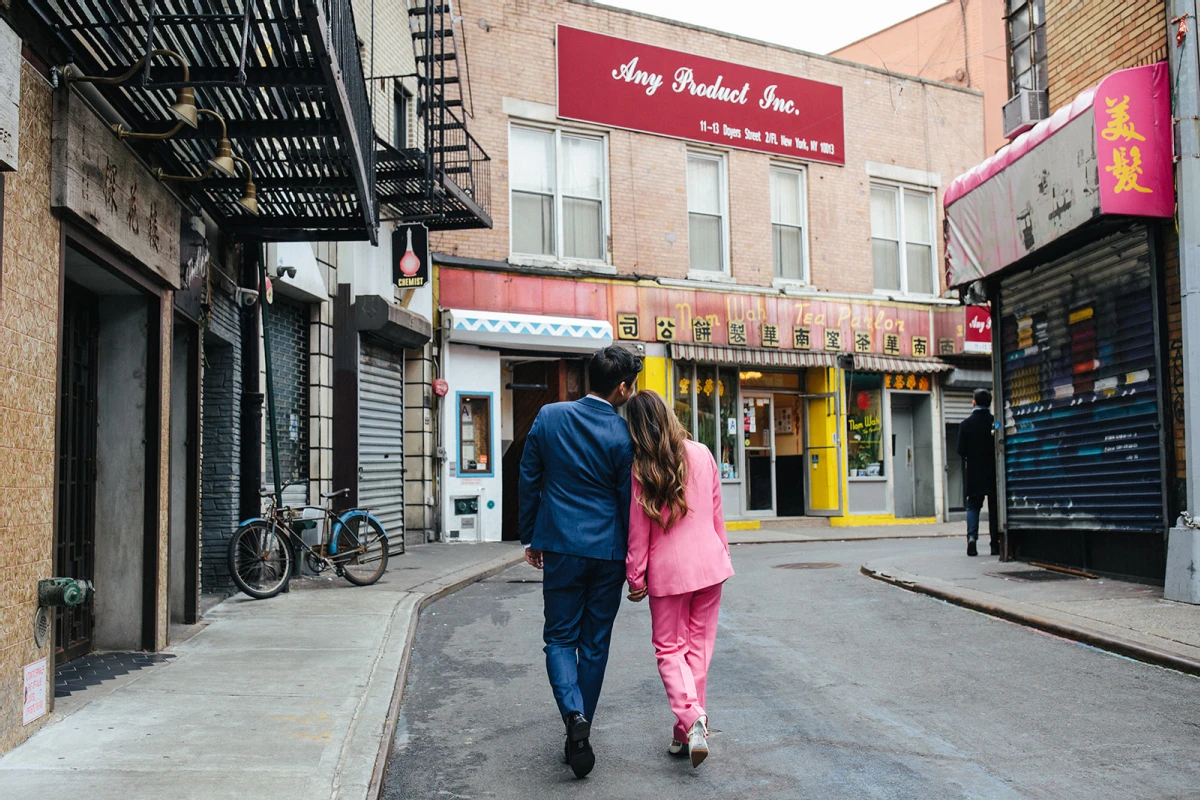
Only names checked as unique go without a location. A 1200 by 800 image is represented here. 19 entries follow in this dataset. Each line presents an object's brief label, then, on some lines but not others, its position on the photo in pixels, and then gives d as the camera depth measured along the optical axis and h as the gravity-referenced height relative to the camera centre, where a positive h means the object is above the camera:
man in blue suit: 4.68 -0.26
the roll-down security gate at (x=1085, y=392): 9.17 +0.61
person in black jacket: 12.28 -0.08
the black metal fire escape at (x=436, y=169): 12.26 +3.65
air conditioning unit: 11.16 +3.71
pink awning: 8.71 +2.57
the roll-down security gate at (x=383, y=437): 13.82 +0.40
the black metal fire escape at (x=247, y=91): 5.32 +2.27
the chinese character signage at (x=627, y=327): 17.94 +2.31
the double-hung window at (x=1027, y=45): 11.31 +4.55
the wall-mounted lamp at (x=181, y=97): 5.12 +1.95
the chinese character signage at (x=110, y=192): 5.09 +1.56
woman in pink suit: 4.68 -0.39
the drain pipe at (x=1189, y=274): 8.03 +1.39
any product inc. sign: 18.20 +6.67
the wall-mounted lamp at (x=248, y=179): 6.79 +1.96
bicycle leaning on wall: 9.63 -0.80
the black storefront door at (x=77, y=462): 6.45 +0.05
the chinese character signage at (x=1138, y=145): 8.69 +2.57
